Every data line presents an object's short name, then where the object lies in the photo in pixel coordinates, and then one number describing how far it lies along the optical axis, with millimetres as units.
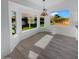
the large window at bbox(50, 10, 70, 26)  3924
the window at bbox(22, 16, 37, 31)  3357
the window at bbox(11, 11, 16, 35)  2360
